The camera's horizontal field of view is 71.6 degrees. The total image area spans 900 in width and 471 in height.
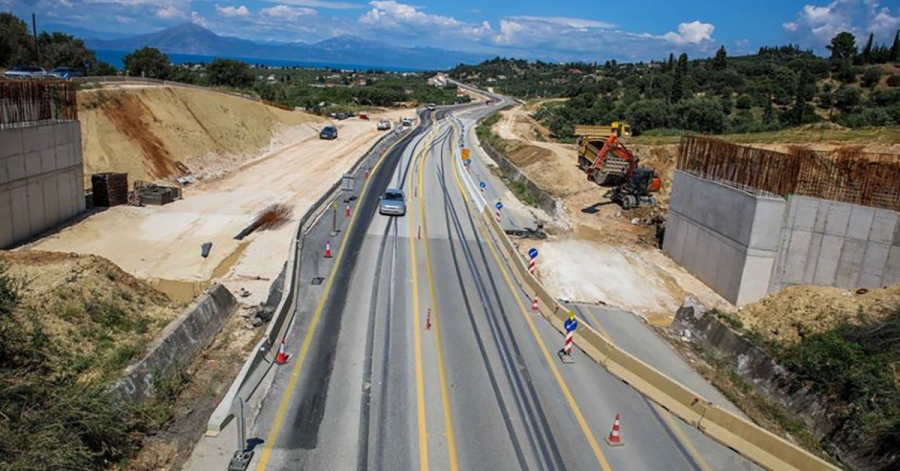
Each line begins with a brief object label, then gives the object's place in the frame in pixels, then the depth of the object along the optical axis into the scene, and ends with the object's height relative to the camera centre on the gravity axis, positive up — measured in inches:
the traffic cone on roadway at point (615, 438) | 543.2 -280.5
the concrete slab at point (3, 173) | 1035.9 -186.5
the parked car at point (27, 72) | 1837.0 -34.0
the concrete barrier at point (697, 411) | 521.7 -270.6
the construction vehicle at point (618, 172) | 1551.4 -164.4
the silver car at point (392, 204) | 1369.3 -244.7
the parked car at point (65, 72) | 1985.0 -29.6
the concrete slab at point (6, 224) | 1045.8 -272.6
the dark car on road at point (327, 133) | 2731.3 -204.8
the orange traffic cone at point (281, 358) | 657.6 -285.0
